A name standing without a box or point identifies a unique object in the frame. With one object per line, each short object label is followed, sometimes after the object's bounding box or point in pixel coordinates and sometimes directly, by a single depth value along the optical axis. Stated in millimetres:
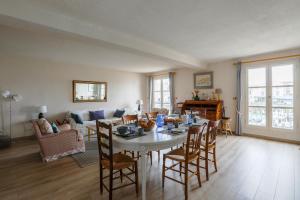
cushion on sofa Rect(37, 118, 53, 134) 3537
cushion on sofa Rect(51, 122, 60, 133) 3743
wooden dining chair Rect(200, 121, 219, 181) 2507
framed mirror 5918
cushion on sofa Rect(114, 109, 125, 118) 6591
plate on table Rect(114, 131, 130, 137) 2100
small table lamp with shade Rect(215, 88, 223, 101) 5633
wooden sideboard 5270
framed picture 5930
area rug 3201
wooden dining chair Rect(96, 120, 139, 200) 1961
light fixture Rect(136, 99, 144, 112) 7679
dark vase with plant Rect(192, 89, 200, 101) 6047
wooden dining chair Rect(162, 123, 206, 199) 2018
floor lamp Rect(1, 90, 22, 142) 4359
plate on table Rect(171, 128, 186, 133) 2305
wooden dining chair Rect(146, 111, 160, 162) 3708
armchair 3285
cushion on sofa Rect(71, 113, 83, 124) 5210
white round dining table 1861
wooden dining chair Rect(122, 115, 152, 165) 3086
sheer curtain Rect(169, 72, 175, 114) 7078
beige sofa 5075
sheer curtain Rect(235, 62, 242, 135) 5148
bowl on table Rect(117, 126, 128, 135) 2146
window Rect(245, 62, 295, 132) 4430
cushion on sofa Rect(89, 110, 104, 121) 5962
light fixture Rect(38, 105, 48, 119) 4836
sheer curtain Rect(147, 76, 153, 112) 8086
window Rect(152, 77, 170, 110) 7574
